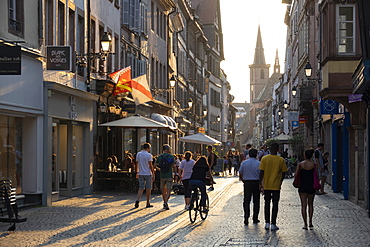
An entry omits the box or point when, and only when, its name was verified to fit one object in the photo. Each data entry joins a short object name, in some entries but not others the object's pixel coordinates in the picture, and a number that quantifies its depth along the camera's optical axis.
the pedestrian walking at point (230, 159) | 56.72
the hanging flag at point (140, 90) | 30.86
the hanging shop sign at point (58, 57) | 21.47
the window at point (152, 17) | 41.75
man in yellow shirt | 16.41
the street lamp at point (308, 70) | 35.28
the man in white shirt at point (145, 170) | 21.39
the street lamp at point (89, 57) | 24.16
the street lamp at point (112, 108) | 30.34
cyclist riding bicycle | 18.00
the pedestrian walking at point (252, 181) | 17.50
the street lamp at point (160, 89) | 38.41
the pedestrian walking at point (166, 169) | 21.59
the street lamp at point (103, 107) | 28.52
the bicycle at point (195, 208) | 17.30
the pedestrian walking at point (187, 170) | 21.39
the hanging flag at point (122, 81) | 29.33
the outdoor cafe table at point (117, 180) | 28.25
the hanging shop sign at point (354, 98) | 21.52
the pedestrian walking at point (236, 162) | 53.49
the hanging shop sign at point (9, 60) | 14.66
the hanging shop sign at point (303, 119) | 46.94
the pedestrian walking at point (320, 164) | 28.36
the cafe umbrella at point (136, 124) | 28.10
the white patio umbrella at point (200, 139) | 41.48
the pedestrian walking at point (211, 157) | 33.47
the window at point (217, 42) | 91.38
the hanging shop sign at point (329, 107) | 27.70
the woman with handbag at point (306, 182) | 16.38
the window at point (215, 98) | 89.00
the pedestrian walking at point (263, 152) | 36.86
